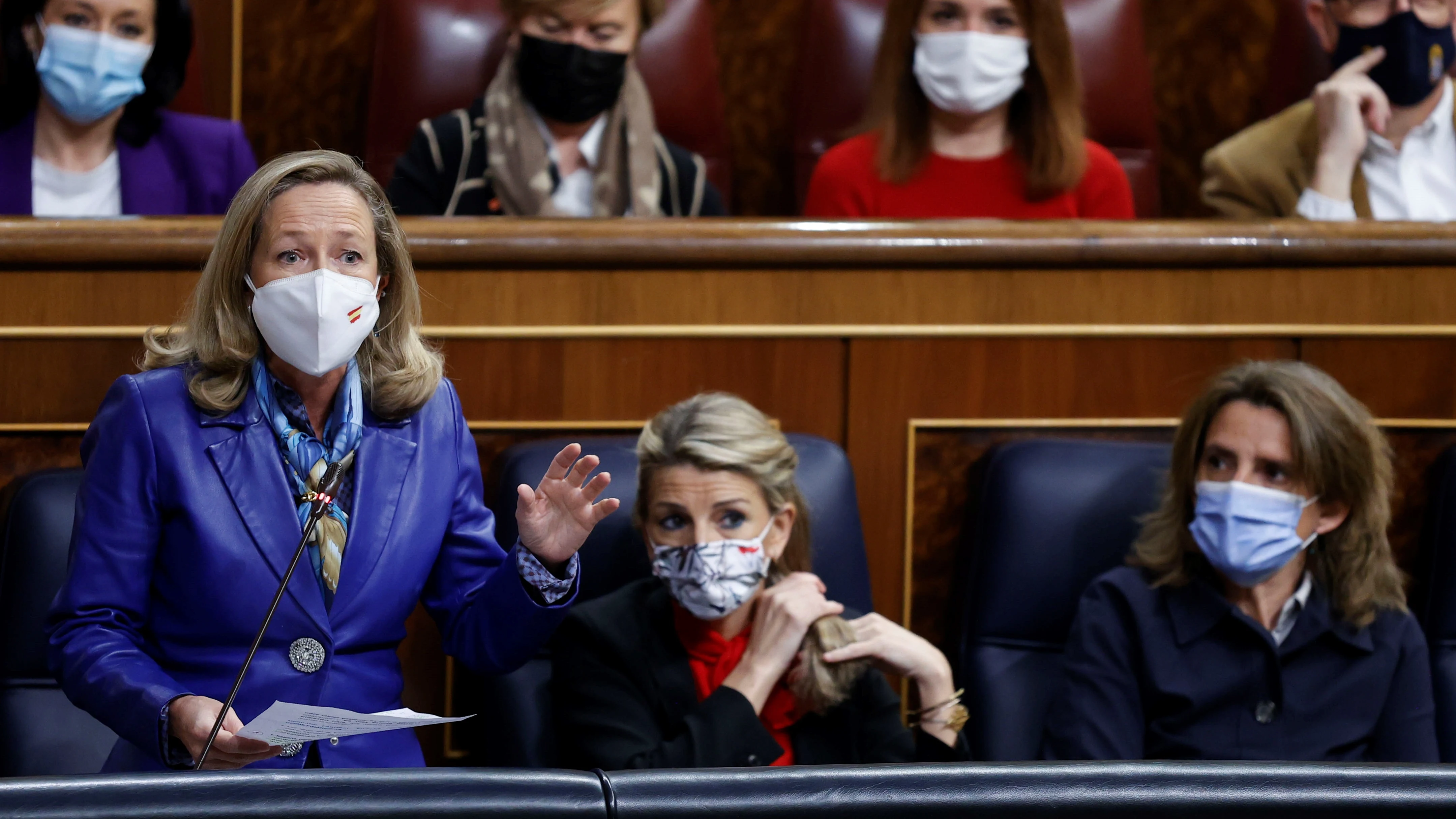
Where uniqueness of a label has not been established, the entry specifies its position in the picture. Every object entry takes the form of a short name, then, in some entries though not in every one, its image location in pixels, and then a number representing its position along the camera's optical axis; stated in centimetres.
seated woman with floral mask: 1147
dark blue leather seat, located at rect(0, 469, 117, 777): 1147
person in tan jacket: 1229
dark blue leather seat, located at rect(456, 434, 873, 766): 1154
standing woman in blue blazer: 1116
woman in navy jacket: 1159
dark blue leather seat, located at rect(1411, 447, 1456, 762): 1171
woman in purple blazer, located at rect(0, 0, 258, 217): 1204
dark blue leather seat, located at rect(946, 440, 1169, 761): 1171
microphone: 1088
